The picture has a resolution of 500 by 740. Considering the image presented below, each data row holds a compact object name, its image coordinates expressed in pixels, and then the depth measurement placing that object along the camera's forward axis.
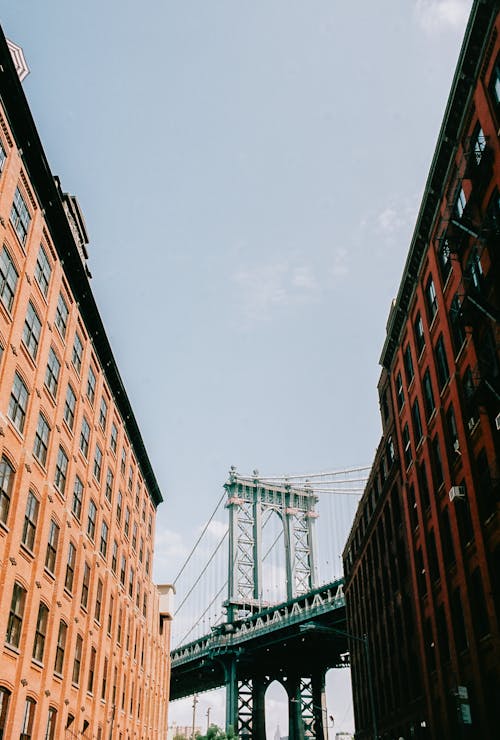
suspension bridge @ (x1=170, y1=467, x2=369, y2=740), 98.25
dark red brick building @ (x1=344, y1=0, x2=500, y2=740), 27.91
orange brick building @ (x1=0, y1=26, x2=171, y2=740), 25.89
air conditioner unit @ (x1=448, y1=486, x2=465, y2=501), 31.11
